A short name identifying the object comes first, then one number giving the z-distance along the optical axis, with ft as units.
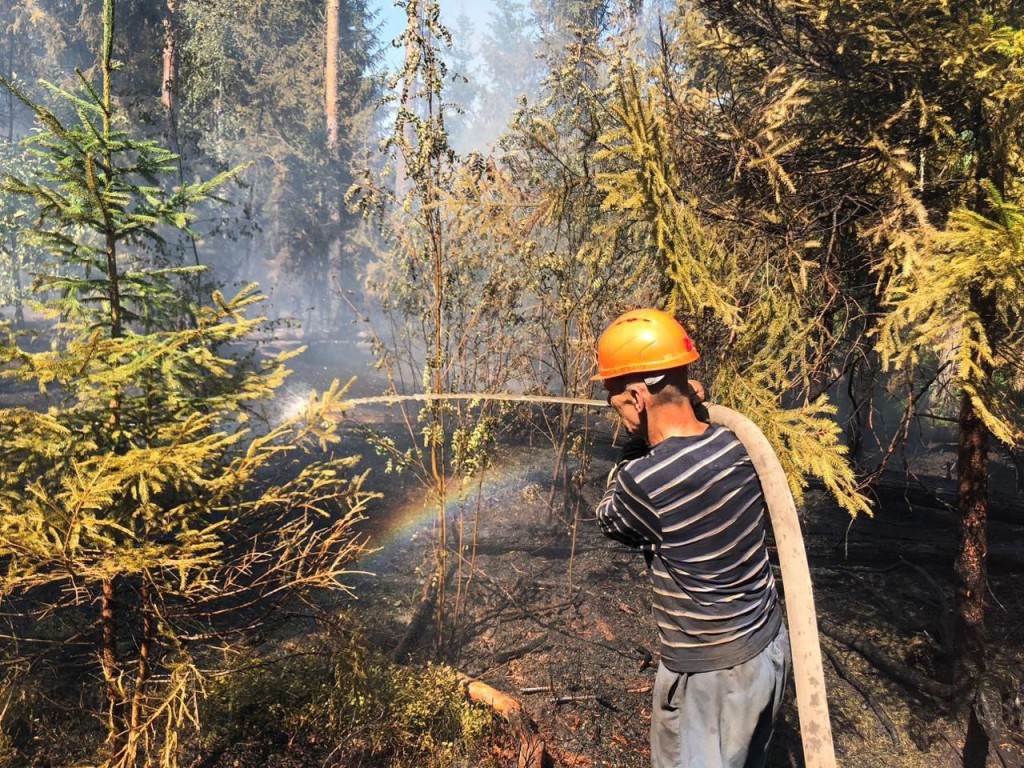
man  7.43
